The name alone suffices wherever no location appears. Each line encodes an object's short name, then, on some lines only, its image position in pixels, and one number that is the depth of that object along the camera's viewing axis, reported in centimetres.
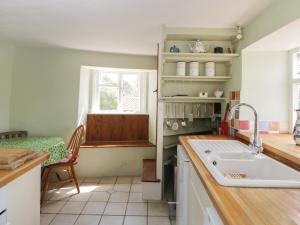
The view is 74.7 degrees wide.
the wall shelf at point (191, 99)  227
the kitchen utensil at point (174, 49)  220
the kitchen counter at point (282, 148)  114
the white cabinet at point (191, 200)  81
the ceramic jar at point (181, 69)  225
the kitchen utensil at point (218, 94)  233
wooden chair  241
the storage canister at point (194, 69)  224
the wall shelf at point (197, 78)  222
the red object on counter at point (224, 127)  227
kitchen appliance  141
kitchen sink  85
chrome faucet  137
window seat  321
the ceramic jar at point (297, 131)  144
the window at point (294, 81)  191
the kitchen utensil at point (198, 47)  218
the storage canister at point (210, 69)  226
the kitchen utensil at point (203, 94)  230
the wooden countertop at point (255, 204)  60
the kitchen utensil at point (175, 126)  245
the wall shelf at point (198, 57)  214
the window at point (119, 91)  361
